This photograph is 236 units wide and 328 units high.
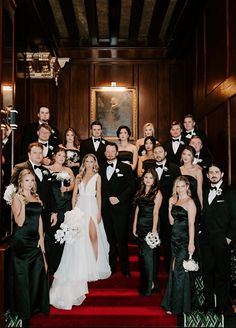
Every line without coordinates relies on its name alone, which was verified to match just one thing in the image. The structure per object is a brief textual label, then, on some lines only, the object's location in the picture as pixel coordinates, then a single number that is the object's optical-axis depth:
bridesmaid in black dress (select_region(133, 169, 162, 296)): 5.58
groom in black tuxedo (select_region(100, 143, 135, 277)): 6.02
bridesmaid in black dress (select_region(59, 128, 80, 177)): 6.73
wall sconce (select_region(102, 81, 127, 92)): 10.73
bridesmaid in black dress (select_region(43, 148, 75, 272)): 6.03
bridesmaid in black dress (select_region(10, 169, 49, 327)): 4.95
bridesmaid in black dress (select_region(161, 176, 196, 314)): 5.08
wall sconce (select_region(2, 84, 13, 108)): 5.99
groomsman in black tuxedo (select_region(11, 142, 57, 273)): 5.46
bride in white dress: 5.40
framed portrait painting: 10.68
